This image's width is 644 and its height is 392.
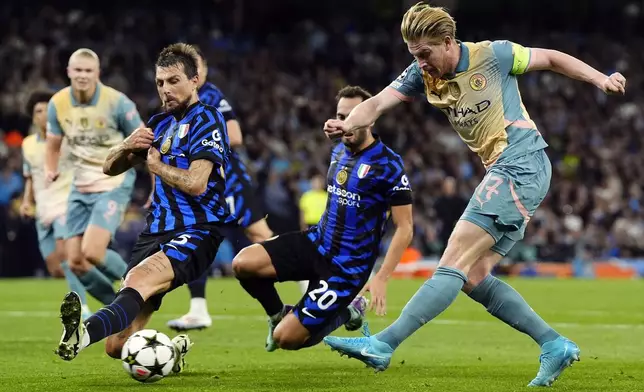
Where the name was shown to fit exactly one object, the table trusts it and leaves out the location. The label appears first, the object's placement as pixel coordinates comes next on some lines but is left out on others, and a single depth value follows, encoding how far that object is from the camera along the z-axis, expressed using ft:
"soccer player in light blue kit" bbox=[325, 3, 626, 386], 42.47
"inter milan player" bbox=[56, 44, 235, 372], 44.16
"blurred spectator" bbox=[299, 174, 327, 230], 131.13
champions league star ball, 44.16
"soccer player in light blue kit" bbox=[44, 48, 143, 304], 68.18
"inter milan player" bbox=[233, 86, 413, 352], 51.72
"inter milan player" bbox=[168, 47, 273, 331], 70.64
